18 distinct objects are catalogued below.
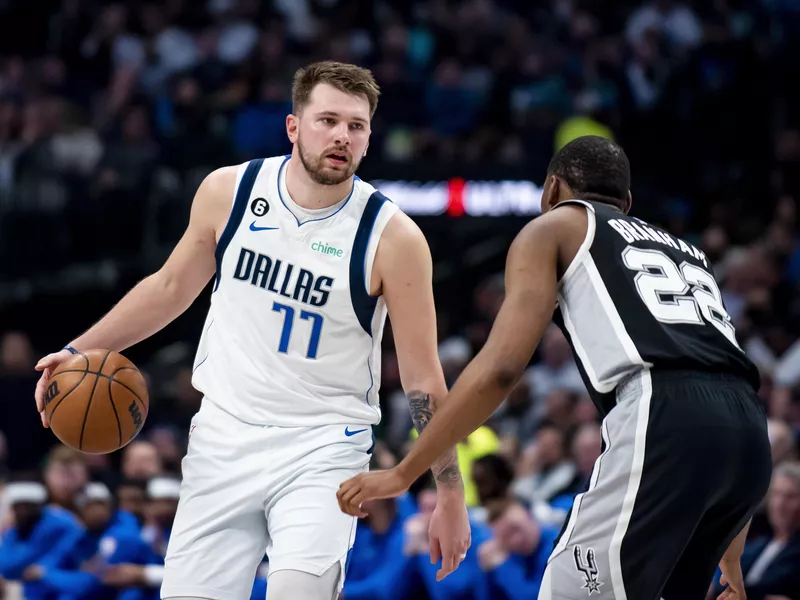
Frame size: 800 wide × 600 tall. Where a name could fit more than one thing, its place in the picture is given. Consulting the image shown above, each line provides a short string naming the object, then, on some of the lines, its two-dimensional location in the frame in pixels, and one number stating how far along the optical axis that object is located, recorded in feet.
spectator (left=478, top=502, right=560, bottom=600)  53.57
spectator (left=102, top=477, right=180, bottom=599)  60.70
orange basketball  34.53
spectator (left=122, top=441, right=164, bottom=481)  68.80
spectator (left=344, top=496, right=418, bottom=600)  57.62
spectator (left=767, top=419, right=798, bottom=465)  58.95
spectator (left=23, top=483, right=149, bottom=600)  62.03
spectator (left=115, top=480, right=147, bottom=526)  65.31
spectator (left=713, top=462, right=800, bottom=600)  48.24
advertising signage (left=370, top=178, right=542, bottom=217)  89.56
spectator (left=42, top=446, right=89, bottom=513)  66.74
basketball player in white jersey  32.91
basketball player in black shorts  27.45
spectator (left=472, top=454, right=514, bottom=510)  58.13
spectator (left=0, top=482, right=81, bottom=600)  64.95
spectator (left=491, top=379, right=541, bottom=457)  80.64
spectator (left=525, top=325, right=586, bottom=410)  83.82
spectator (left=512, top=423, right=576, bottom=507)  66.90
